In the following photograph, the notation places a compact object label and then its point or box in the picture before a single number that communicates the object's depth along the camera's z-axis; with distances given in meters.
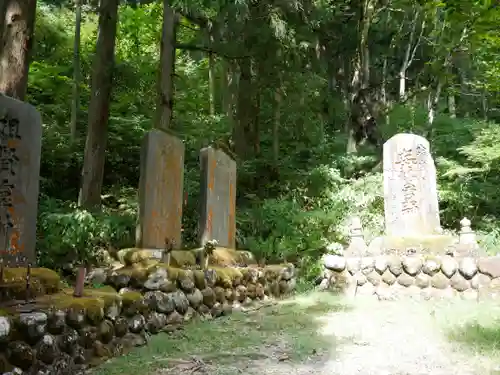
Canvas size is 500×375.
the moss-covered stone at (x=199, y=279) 5.74
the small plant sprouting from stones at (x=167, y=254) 5.70
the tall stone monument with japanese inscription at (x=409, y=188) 8.69
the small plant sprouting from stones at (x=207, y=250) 6.36
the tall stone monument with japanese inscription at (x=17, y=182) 4.17
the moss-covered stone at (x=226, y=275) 6.32
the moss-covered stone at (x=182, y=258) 5.99
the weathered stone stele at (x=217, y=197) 7.10
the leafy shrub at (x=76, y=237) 7.62
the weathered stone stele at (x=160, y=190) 5.95
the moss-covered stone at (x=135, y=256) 5.64
